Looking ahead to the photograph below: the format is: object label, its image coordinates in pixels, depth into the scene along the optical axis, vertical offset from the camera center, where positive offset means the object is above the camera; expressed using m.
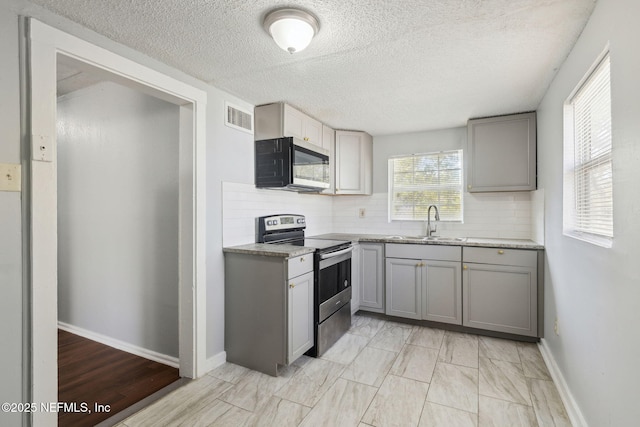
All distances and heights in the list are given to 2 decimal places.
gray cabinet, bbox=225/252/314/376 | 2.33 -0.78
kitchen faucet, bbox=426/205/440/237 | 3.68 -0.09
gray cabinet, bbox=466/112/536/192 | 3.12 +0.61
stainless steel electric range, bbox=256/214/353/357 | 2.65 -0.59
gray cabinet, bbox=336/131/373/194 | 3.84 +0.63
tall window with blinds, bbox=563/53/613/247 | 1.55 +0.30
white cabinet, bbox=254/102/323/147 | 2.89 +0.87
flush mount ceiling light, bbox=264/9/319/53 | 1.57 +0.98
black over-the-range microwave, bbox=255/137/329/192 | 2.80 +0.46
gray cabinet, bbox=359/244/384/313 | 3.51 -0.75
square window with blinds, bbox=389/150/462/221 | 3.77 +0.34
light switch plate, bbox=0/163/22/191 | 1.42 +0.17
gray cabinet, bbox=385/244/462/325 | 3.17 -0.75
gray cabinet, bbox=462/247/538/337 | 2.87 -0.75
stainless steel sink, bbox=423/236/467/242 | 3.32 -0.30
